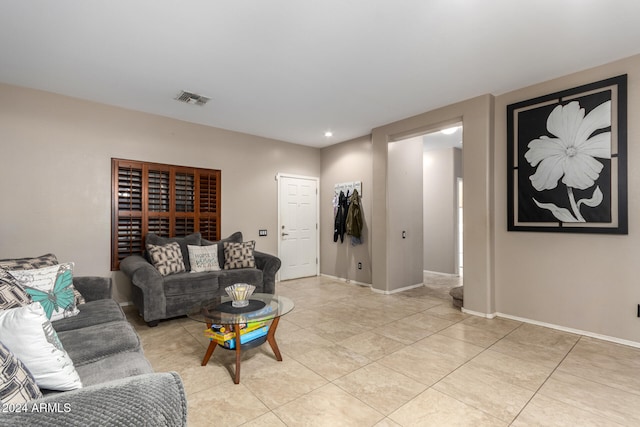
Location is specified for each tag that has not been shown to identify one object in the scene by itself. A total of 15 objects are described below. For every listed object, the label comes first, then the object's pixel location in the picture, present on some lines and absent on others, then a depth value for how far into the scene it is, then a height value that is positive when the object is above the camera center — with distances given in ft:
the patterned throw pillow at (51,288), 6.85 -1.70
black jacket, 18.11 -0.15
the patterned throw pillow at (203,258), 12.96 -1.84
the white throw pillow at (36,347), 3.82 -1.72
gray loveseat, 10.60 -2.60
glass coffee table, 7.17 -2.50
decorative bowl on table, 8.11 -2.11
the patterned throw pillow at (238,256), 13.76 -1.83
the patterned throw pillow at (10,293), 5.55 -1.47
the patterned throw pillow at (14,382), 2.99 -1.75
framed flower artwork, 9.21 +1.88
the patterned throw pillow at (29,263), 7.43 -1.19
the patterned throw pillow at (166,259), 11.92 -1.70
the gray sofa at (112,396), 2.64 -1.85
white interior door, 18.38 -0.62
